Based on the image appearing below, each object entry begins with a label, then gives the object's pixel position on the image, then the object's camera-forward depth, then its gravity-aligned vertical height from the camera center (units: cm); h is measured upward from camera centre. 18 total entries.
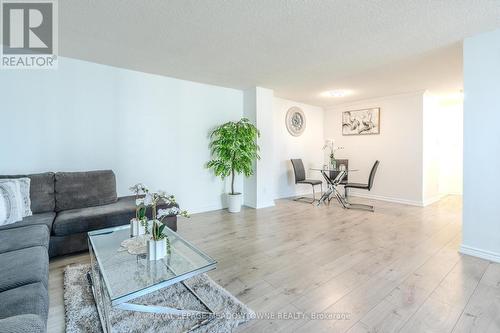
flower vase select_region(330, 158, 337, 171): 529 +3
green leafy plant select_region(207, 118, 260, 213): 419 +25
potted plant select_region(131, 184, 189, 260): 165 -51
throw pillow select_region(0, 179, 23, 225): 221 -37
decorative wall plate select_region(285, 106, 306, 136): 575 +107
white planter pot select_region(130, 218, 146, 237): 204 -55
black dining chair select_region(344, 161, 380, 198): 460 -40
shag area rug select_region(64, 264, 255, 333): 149 -100
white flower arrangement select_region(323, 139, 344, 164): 623 +49
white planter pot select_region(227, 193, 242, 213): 432 -70
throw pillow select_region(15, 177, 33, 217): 247 -32
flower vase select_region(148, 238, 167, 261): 164 -59
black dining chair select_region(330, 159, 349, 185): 521 -8
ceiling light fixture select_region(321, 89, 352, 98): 484 +148
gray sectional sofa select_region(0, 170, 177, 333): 111 -58
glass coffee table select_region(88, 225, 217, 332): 134 -67
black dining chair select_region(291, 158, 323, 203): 519 -20
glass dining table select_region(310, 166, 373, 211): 470 -46
